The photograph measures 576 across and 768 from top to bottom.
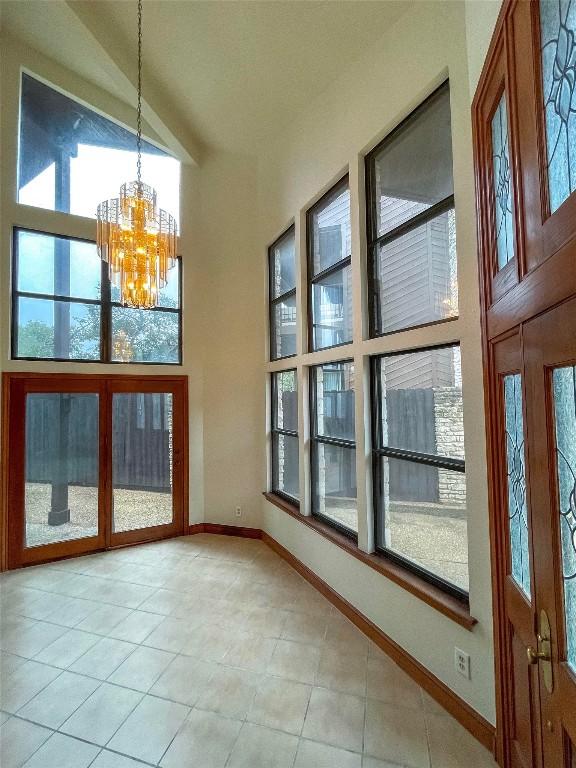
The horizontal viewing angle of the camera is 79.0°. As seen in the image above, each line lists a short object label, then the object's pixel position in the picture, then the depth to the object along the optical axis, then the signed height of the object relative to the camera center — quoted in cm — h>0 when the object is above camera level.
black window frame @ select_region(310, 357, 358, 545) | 316 -38
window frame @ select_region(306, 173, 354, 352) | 324 +129
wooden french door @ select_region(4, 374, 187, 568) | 369 -68
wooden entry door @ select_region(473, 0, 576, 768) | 98 +9
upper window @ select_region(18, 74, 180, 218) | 386 +299
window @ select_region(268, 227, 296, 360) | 398 +122
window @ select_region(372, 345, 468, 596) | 209 -44
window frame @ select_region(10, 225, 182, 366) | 371 +117
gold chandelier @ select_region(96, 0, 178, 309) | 264 +124
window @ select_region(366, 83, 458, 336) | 219 +119
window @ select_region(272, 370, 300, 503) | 391 -41
